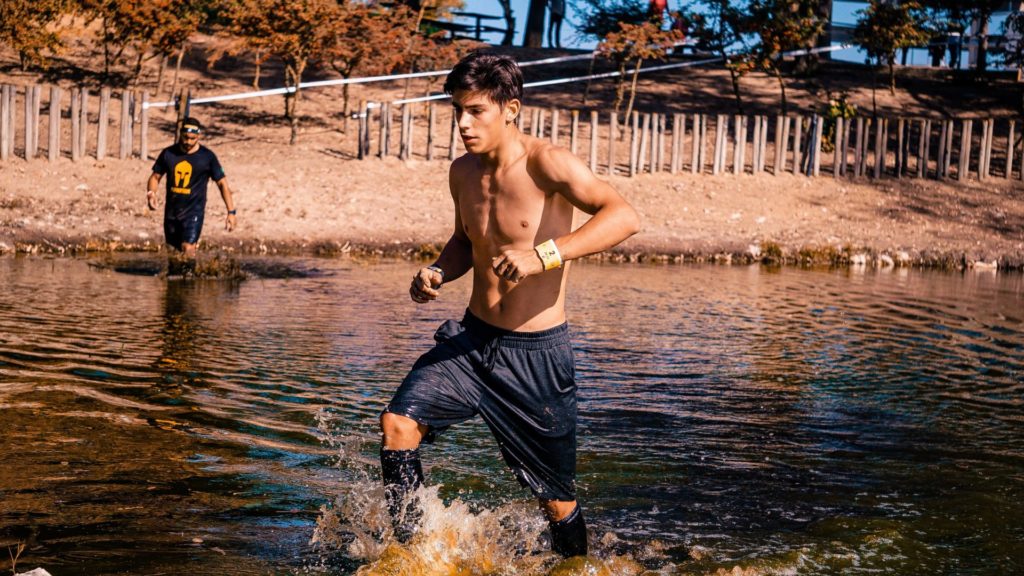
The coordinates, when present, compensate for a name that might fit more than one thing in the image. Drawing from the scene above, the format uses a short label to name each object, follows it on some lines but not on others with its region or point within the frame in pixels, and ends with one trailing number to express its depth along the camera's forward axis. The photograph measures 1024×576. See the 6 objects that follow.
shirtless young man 4.41
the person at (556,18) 42.03
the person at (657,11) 27.36
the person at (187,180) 13.09
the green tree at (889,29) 26.92
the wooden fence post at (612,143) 21.67
